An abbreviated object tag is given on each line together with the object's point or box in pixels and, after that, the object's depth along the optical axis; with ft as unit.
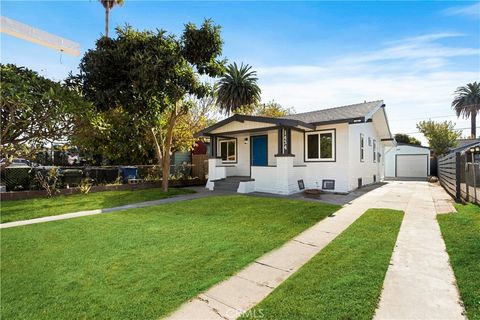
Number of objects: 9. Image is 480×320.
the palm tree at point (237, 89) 85.35
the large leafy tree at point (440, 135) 89.97
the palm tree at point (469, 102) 121.39
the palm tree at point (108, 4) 68.54
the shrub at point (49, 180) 33.14
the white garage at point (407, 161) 73.77
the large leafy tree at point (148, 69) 30.35
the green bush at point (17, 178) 31.12
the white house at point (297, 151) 36.96
